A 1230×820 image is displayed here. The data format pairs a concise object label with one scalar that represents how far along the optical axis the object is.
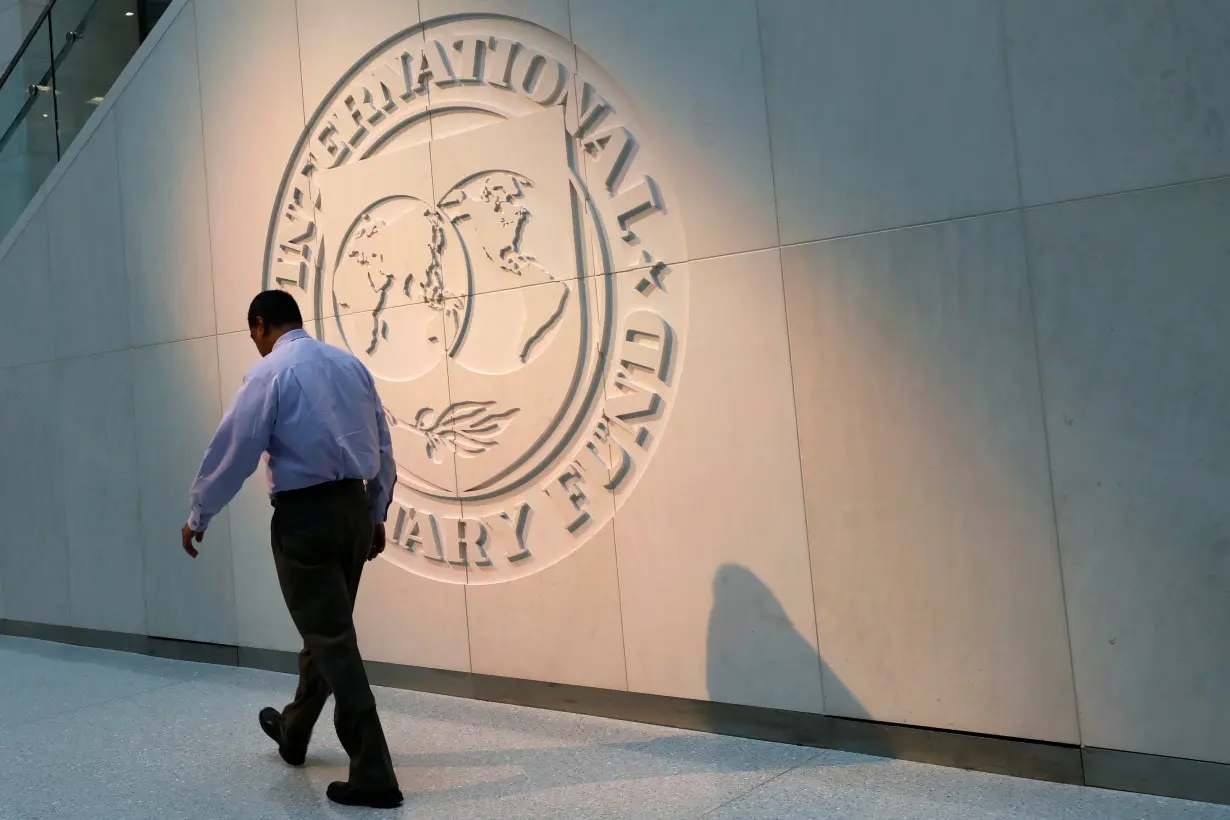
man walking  3.23
